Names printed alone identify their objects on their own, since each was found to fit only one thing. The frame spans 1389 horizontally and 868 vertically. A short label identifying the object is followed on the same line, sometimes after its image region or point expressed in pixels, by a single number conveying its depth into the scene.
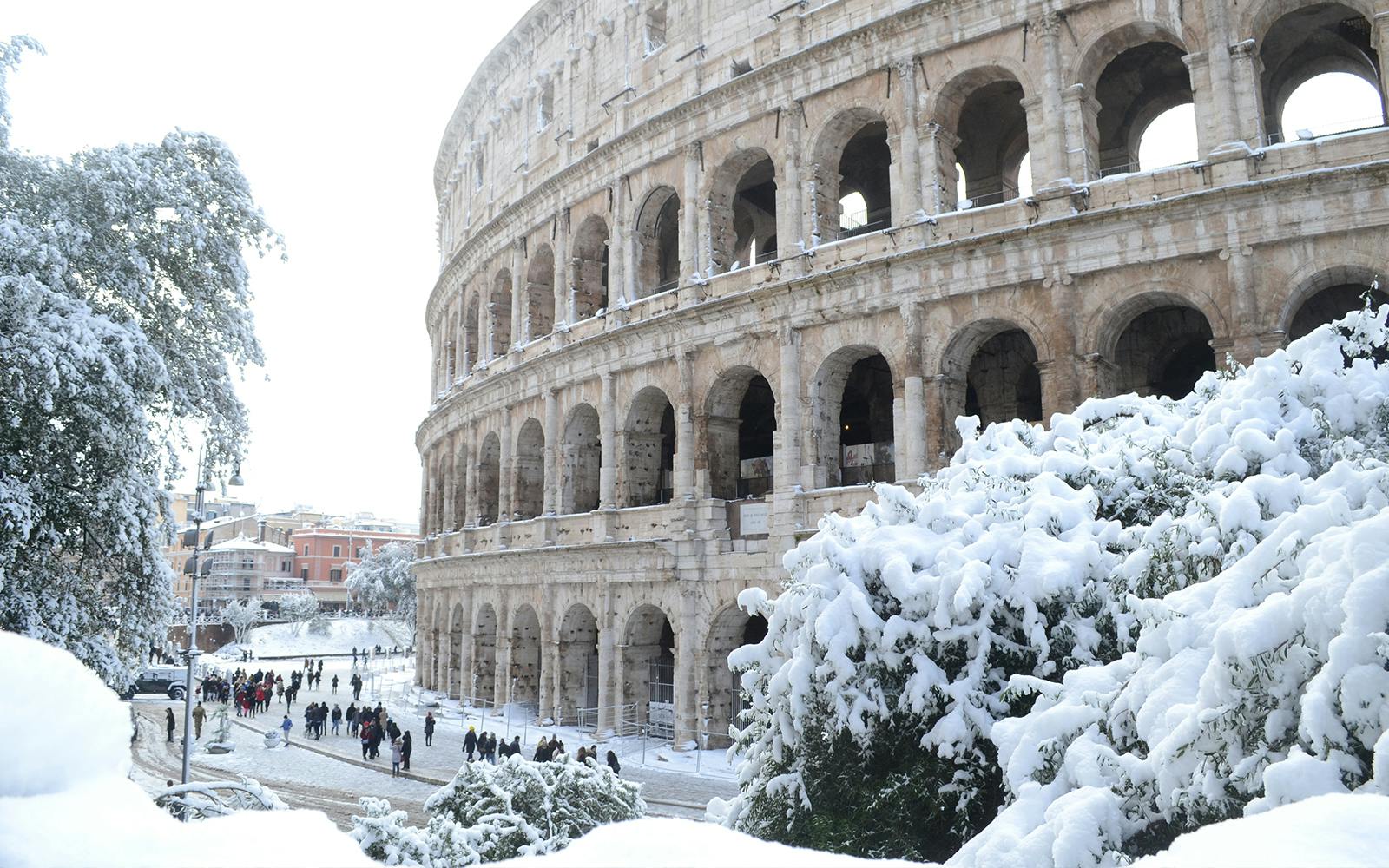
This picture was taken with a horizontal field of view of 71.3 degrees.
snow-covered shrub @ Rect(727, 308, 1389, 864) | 5.00
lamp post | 15.28
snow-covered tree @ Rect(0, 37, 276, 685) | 11.52
